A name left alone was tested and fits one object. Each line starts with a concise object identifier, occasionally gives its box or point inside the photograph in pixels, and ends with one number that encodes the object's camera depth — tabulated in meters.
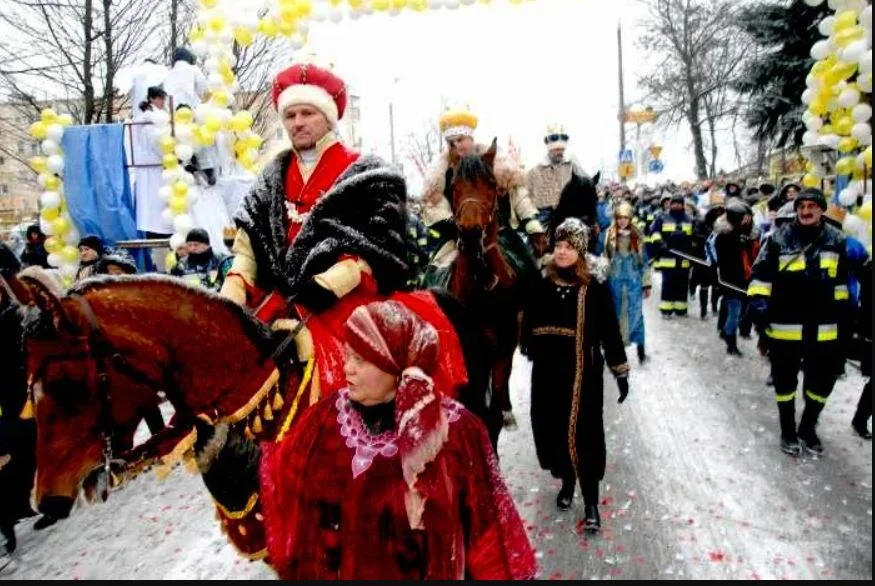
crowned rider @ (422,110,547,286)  5.82
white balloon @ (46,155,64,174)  9.44
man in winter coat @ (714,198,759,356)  10.10
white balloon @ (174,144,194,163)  9.09
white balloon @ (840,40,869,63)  4.40
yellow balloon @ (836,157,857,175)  5.18
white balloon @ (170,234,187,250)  8.65
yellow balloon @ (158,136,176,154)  9.01
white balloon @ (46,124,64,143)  9.37
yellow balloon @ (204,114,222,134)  9.34
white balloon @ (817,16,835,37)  4.96
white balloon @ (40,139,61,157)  9.40
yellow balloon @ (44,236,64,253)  9.61
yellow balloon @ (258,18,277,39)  8.20
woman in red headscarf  2.28
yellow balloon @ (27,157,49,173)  9.47
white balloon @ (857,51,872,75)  4.37
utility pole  29.67
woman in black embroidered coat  5.13
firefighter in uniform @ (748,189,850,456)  5.96
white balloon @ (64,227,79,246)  9.78
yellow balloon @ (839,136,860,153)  5.06
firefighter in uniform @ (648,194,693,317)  12.23
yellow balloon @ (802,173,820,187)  6.22
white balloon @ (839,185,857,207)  5.05
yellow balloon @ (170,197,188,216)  8.98
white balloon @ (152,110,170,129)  9.02
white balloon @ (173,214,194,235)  8.84
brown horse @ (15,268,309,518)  2.54
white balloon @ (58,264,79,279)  9.36
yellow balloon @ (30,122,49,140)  9.30
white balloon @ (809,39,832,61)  5.09
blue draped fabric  9.58
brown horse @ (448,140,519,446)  5.05
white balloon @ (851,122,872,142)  4.65
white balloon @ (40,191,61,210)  9.47
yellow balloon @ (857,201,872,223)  4.46
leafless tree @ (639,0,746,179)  26.05
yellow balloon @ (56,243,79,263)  9.64
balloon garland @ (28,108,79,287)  9.41
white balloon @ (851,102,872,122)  4.67
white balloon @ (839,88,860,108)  4.79
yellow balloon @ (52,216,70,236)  9.62
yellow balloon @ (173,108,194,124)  9.18
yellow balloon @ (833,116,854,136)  5.16
